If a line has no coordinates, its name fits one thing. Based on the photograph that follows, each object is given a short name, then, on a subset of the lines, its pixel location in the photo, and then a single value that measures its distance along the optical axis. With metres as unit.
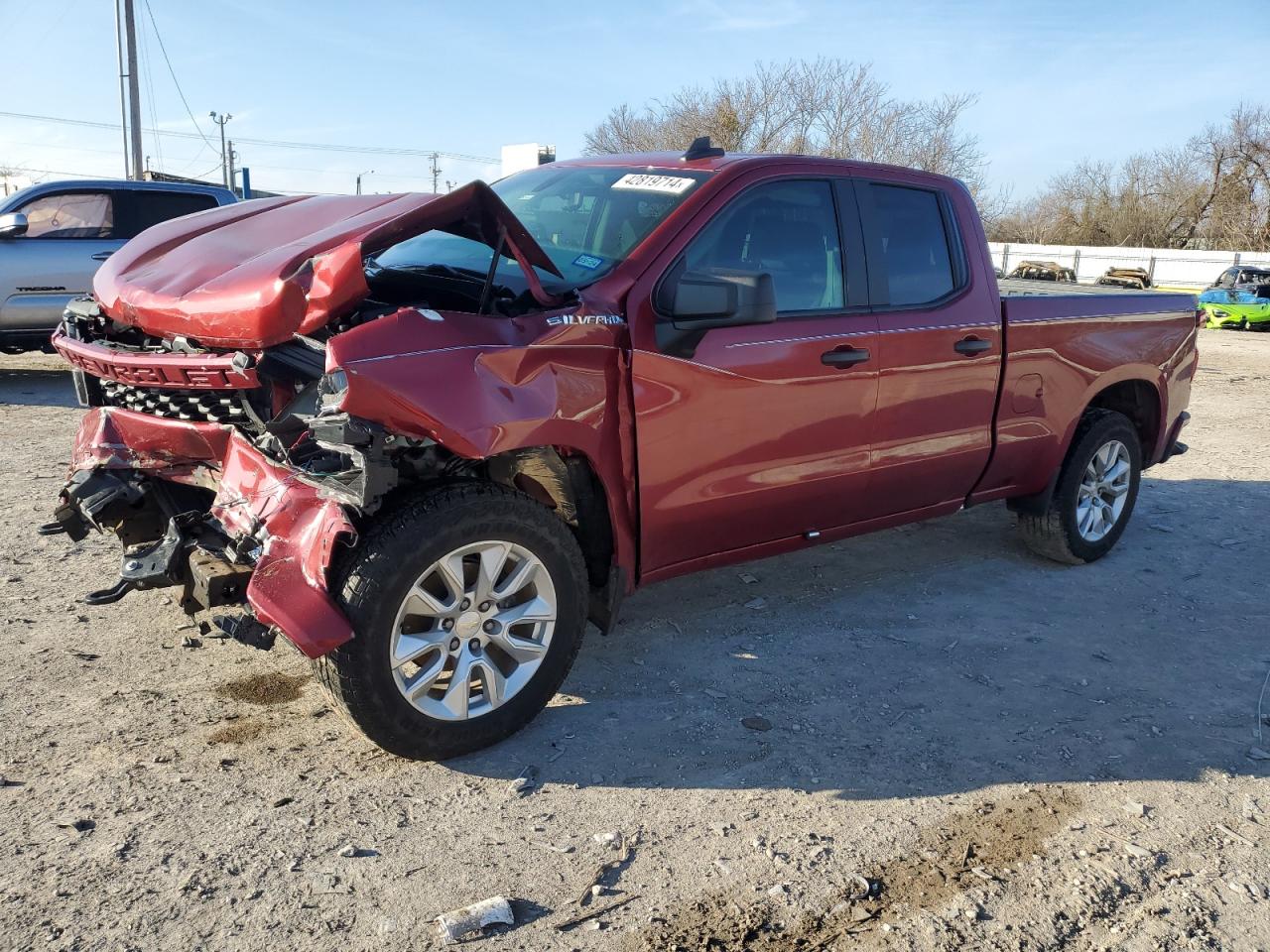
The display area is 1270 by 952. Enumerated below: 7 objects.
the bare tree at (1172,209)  49.88
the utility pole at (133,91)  23.20
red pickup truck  3.03
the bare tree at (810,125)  33.19
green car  23.66
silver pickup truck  9.46
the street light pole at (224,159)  49.47
